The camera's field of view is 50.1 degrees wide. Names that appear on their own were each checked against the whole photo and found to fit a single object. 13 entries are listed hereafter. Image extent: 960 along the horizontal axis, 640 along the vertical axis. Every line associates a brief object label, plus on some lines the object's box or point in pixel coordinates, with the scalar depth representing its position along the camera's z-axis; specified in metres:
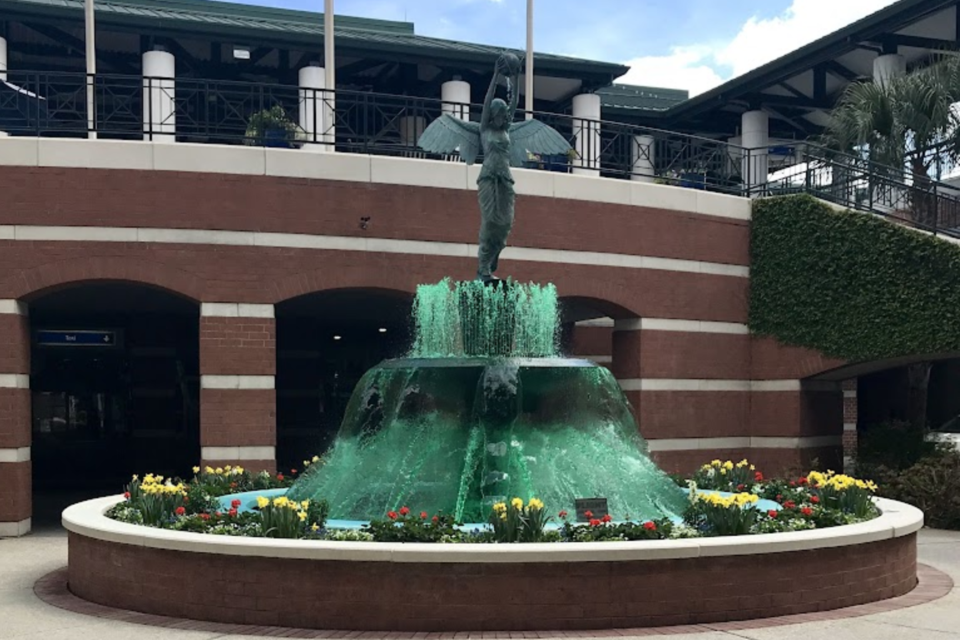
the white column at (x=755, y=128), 33.50
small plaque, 9.80
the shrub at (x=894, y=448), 18.17
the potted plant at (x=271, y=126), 17.98
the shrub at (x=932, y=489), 15.23
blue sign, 22.09
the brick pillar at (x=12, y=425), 14.66
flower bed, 8.60
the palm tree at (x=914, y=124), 20.12
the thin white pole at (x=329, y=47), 19.11
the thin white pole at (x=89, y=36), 19.11
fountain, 7.93
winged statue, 12.12
